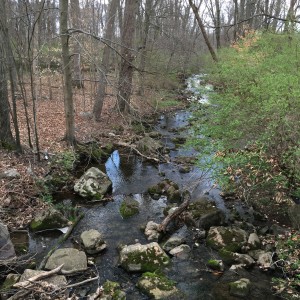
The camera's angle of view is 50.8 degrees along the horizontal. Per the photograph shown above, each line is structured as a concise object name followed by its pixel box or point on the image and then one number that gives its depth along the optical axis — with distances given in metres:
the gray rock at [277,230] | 7.46
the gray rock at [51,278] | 5.70
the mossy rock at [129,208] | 8.77
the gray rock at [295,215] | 7.39
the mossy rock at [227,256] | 6.88
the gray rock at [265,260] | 6.61
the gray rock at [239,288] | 5.87
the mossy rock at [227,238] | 7.25
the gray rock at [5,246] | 6.41
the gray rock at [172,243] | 7.37
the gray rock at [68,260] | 6.30
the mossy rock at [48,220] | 7.74
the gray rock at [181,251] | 7.12
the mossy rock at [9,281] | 5.48
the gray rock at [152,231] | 7.70
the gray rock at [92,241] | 7.07
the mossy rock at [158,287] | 5.83
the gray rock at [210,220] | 8.18
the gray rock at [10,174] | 8.56
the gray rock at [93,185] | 9.52
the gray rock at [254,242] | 7.22
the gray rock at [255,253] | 6.95
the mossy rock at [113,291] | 5.63
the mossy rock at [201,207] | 8.52
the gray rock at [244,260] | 6.76
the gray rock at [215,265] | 6.64
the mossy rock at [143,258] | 6.61
